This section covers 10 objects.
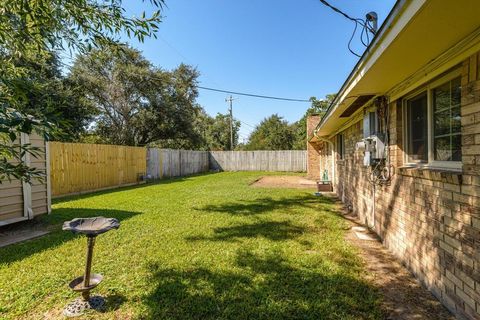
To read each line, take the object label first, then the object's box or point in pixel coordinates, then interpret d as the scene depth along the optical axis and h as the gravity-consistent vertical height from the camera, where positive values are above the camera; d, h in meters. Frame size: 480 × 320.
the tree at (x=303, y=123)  29.45 +4.34
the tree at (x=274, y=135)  33.84 +2.89
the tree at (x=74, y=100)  14.55 +3.38
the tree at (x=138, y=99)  17.30 +4.18
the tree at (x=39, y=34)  1.35 +1.02
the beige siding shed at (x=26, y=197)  4.70 -0.67
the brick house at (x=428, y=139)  1.93 +0.19
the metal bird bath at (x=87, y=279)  2.33 -1.10
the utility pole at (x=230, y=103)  29.62 +6.12
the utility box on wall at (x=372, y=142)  3.95 +0.22
